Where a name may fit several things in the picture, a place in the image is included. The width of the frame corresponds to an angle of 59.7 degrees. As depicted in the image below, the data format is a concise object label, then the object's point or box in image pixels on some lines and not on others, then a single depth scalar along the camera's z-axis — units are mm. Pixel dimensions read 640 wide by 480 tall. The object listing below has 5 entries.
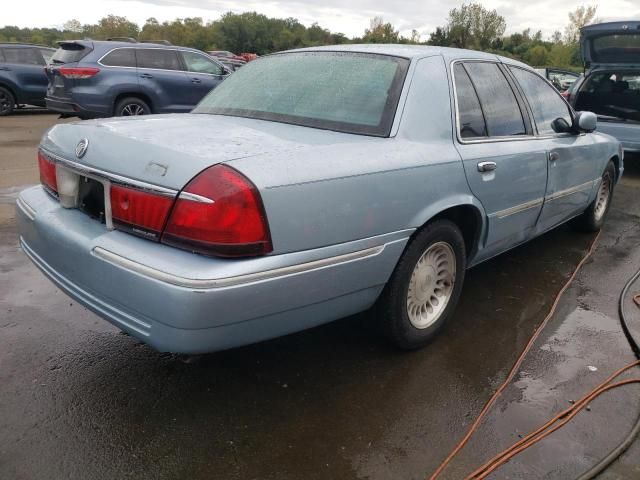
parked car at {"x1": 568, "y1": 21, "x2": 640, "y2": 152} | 7168
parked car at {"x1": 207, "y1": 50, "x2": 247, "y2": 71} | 19584
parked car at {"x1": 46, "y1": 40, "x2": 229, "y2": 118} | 9320
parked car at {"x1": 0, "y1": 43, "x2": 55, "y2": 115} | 12609
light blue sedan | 2020
